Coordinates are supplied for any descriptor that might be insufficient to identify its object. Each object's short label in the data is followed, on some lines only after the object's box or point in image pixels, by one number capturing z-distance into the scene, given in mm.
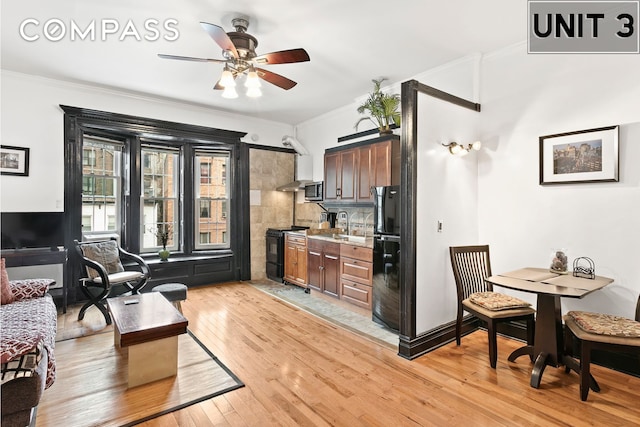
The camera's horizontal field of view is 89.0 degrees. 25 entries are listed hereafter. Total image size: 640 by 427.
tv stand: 3729
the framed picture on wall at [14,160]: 4004
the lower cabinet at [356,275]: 4020
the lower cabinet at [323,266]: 4547
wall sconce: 3346
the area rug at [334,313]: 3463
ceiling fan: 2787
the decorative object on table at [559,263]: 2920
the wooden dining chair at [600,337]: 2189
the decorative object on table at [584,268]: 2757
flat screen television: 3812
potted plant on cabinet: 4250
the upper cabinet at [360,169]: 4312
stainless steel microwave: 5742
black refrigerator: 3506
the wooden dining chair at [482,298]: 2768
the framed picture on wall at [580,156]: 2783
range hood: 6023
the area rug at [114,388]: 2115
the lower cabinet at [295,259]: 5270
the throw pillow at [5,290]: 2785
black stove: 5816
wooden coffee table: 2439
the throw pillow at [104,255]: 4129
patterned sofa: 1734
